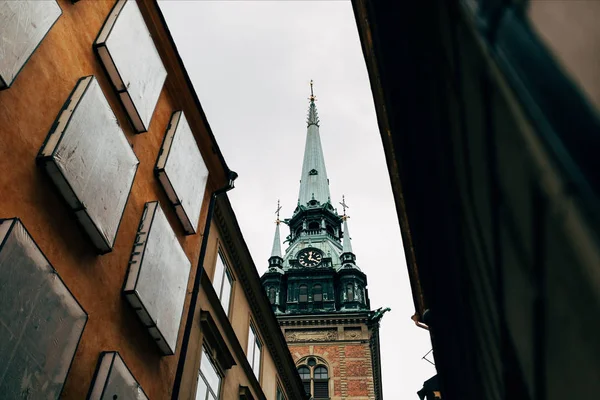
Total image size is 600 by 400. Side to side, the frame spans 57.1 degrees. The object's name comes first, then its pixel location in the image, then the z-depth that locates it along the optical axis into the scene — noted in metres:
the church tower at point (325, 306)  46.16
